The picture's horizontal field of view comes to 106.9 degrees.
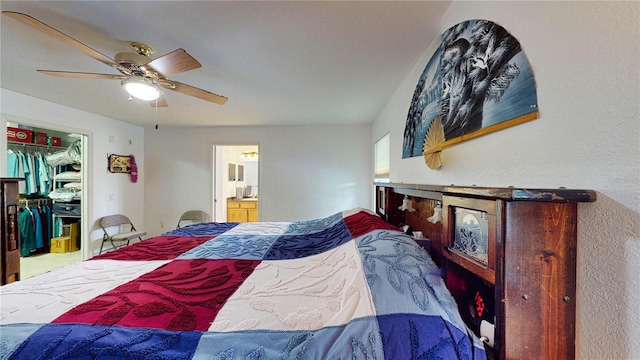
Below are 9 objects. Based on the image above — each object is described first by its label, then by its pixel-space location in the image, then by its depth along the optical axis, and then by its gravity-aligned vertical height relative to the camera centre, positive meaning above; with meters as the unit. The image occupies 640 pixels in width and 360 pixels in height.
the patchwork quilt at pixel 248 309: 0.70 -0.47
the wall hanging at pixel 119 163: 3.84 +0.28
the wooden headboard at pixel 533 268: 0.61 -0.23
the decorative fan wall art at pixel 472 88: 0.81 +0.40
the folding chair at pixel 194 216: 4.24 -0.65
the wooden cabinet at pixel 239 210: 5.41 -0.70
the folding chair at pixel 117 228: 3.53 -0.82
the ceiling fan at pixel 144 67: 1.36 +0.73
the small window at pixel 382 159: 2.96 +0.28
